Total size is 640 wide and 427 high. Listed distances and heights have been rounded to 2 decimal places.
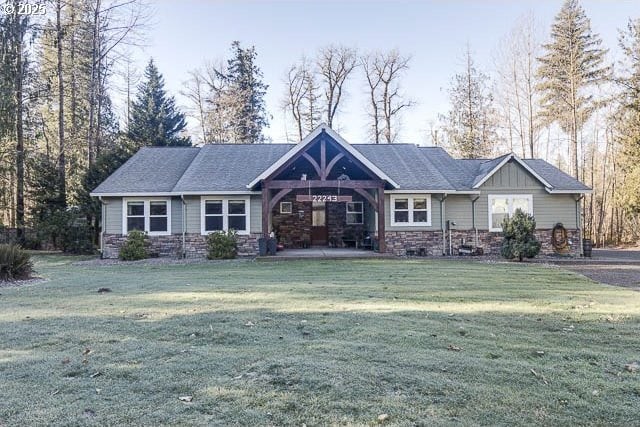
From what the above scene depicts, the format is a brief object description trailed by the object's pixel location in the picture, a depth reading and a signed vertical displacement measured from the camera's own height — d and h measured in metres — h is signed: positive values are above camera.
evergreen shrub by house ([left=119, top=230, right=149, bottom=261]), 15.11 -0.75
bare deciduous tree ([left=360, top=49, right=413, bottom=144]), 32.56 +10.54
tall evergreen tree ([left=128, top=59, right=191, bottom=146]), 26.66 +7.32
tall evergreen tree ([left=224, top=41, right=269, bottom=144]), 32.16 +10.23
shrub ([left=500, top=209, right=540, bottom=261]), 13.77 -0.50
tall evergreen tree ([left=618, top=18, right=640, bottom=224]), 21.92 +5.39
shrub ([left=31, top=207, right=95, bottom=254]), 19.19 -0.09
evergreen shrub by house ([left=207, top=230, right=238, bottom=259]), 14.95 -0.73
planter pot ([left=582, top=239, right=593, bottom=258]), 16.64 -1.08
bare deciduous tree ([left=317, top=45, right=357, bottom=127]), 33.38 +12.30
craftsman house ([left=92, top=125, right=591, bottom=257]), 15.23 +0.98
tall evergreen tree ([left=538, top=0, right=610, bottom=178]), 24.55 +9.12
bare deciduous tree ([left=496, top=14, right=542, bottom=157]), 26.28 +8.79
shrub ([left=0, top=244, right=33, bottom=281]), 9.70 -0.81
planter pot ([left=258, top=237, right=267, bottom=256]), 14.87 -0.74
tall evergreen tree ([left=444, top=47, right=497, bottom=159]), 29.16 +7.55
